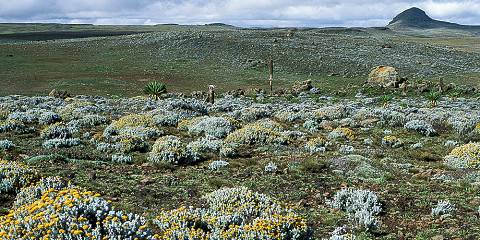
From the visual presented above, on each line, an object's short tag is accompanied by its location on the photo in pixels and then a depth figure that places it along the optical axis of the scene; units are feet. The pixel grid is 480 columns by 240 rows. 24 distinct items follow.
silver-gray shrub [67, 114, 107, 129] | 65.00
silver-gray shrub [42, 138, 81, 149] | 49.29
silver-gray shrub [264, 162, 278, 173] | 40.42
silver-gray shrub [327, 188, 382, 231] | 27.73
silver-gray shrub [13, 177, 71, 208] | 27.58
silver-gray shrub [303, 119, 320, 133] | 66.26
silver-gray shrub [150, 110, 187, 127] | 68.88
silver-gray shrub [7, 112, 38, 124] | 69.61
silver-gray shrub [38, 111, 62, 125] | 67.77
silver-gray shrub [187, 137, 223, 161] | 48.51
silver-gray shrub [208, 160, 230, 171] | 41.75
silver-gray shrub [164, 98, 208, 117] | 82.28
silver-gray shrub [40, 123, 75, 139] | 55.27
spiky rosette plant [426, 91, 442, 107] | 103.24
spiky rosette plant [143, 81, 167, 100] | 125.70
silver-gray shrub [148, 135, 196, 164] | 43.22
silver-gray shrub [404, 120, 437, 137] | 63.03
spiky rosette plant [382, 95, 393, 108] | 101.30
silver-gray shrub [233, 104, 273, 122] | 79.25
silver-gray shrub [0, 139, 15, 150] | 45.37
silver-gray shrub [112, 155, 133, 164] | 43.42
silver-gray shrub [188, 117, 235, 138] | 59.52
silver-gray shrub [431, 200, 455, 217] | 29.73
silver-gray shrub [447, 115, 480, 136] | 63.31
